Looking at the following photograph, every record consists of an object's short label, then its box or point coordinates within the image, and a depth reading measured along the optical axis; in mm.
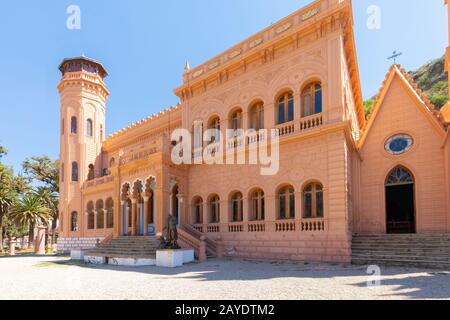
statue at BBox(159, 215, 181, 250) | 14797
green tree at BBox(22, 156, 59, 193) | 41219
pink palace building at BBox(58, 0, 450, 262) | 14656
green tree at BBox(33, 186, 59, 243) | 36812
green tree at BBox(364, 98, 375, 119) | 36175
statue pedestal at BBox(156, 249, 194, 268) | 13742
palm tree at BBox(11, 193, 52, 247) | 31750
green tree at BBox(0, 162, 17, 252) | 31594
